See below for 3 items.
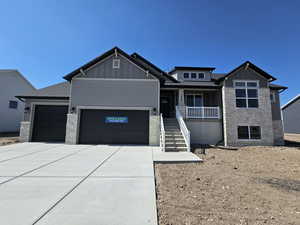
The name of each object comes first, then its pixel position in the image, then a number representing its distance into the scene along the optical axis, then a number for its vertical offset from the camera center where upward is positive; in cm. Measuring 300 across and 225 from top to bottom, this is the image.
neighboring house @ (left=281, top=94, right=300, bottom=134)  2333 +264
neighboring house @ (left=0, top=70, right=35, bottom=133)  1895 +340
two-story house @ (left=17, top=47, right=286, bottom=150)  1142 +148
